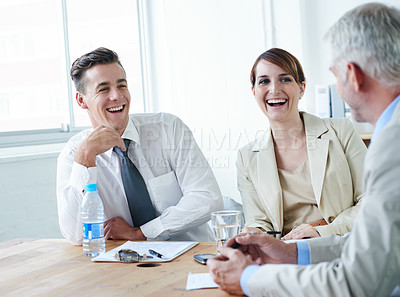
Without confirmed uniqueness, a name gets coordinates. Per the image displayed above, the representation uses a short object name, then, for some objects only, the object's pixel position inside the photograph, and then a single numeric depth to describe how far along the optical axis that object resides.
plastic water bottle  1.72
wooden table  1.31
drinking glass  1.56
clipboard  1.61
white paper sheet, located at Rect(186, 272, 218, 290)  1.29
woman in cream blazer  2.21
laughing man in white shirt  2.07
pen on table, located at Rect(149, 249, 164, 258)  1.62
